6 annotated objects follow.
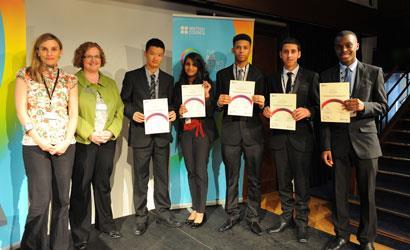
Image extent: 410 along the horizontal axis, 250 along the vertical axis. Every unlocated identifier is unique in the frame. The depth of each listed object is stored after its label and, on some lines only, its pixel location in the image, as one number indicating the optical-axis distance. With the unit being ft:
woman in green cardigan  8.00
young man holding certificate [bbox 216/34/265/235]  8.73
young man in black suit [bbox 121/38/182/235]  8.96
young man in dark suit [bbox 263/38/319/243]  8.43
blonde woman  6.86
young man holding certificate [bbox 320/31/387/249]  7.61
